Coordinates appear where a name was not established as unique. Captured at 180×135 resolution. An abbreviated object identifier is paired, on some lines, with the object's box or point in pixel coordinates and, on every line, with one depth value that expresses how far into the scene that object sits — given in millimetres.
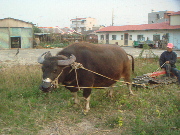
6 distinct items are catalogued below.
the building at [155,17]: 43875
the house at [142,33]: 27609
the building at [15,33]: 27047
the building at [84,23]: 68375
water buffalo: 4770
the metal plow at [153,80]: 7266
